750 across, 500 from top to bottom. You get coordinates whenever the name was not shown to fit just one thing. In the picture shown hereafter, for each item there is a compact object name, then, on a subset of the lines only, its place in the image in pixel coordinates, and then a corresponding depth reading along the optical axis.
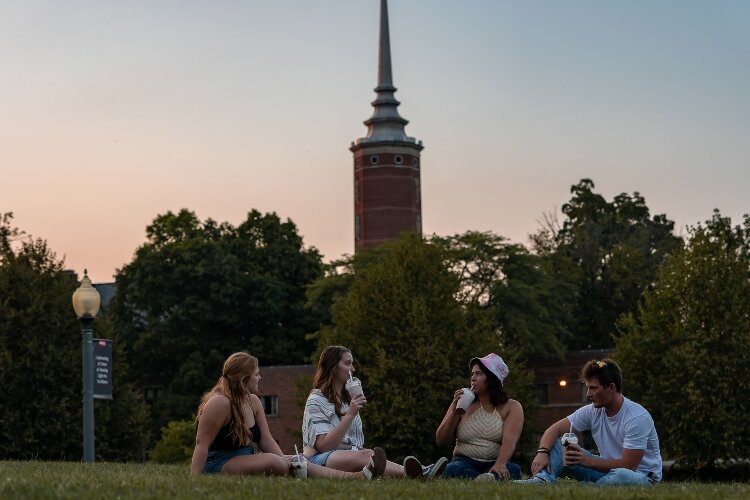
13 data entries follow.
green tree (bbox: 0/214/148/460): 41.25
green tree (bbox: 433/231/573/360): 68.56
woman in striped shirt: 14.45
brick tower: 100.88
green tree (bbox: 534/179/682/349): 78.00
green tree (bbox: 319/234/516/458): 50.69
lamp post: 25.41
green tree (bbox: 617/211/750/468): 48.22
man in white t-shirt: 13.91
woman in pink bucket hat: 14.73
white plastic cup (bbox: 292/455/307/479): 13.83
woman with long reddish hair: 13.85
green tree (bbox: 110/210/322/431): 75.31
